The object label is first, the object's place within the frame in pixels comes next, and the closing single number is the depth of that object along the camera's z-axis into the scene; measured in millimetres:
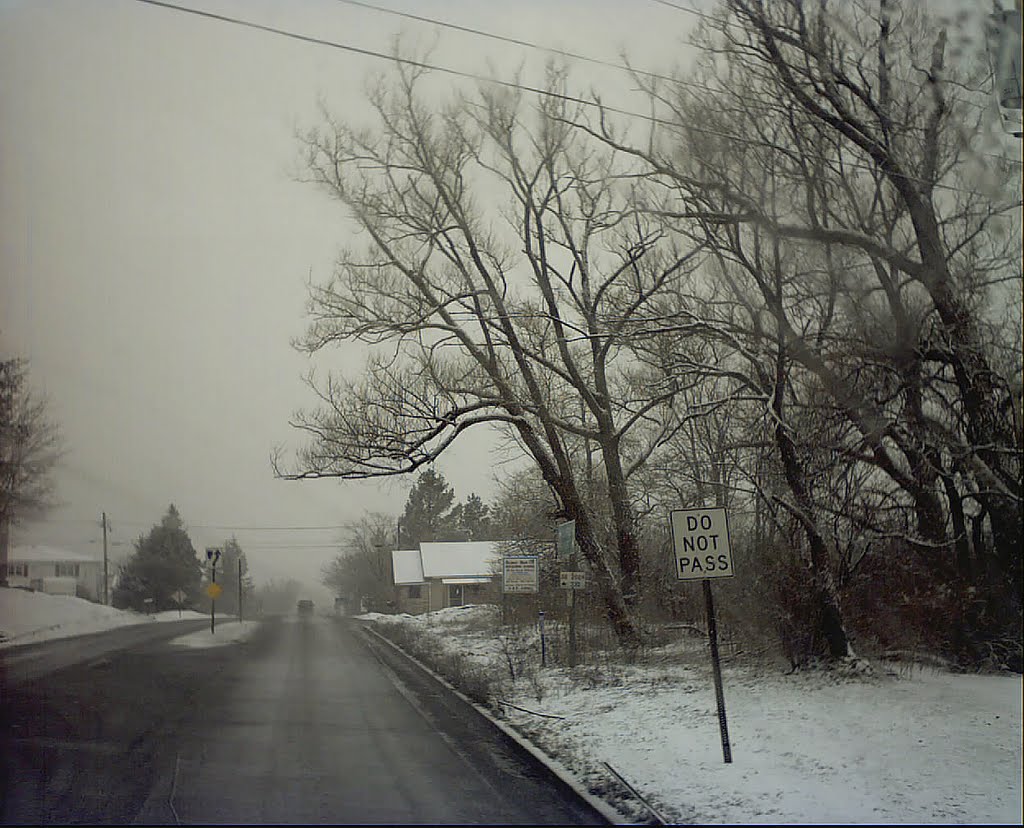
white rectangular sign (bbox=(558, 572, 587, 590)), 16562
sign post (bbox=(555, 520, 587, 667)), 16609
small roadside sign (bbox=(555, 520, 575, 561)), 16734
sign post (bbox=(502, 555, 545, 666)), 18250
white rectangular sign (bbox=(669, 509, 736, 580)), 9297
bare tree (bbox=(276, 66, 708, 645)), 18578
